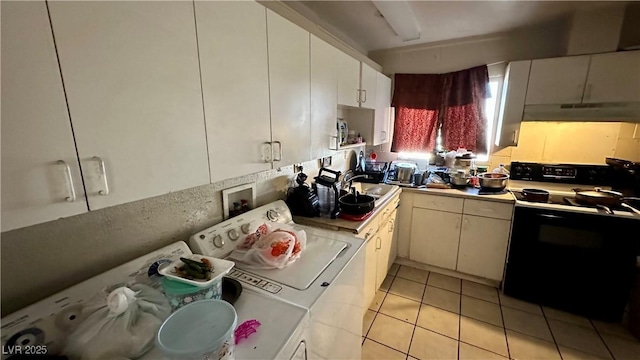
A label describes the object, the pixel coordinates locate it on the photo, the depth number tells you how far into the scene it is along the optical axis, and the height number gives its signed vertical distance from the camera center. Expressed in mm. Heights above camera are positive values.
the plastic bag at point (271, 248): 1165 -569
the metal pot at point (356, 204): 1728 -522
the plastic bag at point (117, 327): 681 -559
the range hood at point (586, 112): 2027 +130
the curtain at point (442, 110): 2740 +204
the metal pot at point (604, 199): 1978 -551
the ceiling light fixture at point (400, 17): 1834 +877
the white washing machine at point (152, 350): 701 -575
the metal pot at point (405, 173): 2727 -477
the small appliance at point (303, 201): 1767 -507
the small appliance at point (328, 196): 1780 -479
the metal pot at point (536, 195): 2135 -561
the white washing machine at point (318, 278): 1000 -636
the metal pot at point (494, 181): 2395 -502
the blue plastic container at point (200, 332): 627 -536
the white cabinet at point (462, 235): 2316 -1024
